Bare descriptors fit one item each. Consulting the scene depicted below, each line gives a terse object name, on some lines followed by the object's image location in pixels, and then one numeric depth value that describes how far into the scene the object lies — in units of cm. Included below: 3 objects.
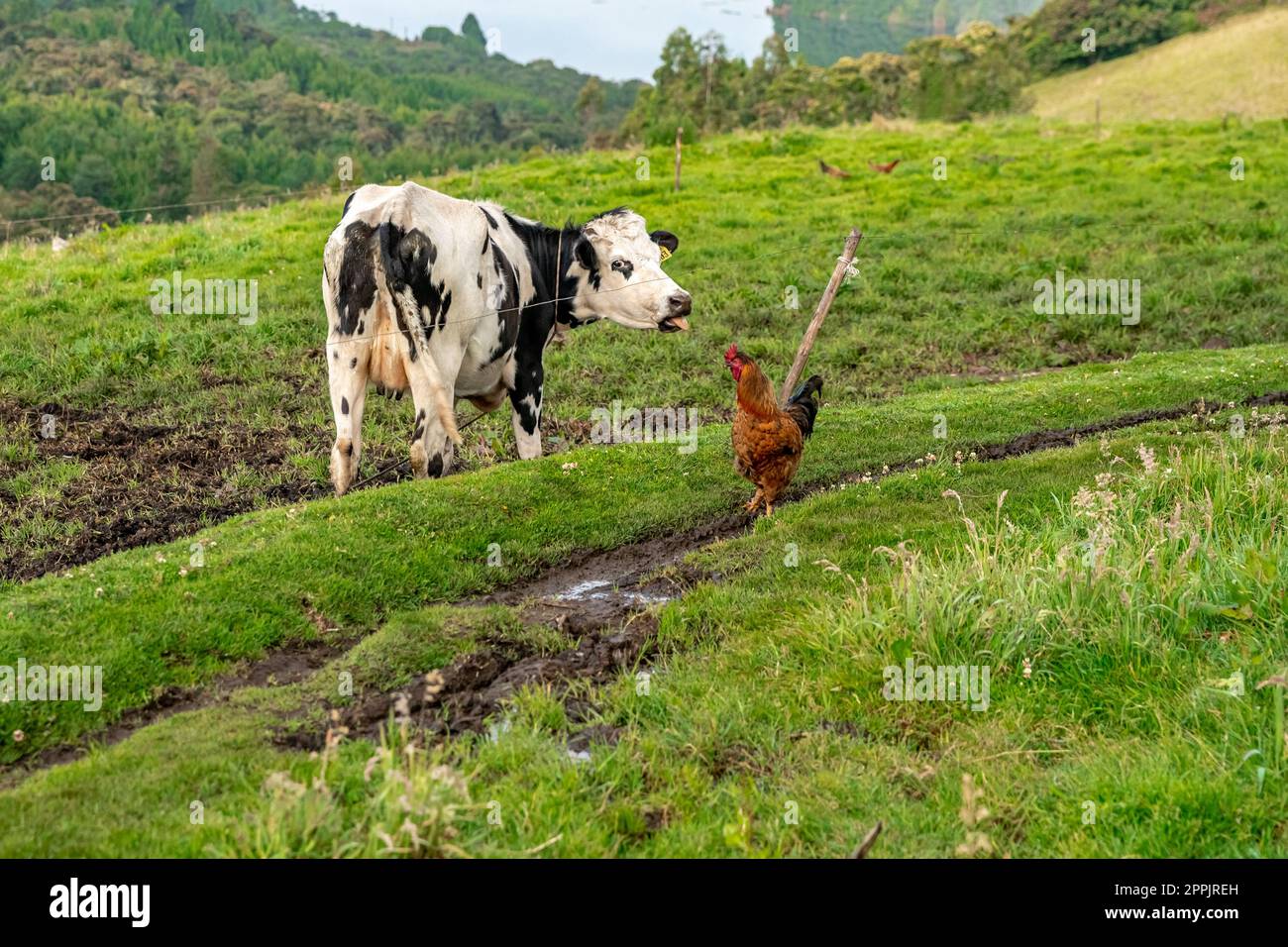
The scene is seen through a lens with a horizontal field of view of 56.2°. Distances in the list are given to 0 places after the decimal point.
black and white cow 920
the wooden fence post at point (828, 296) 1020
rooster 927
